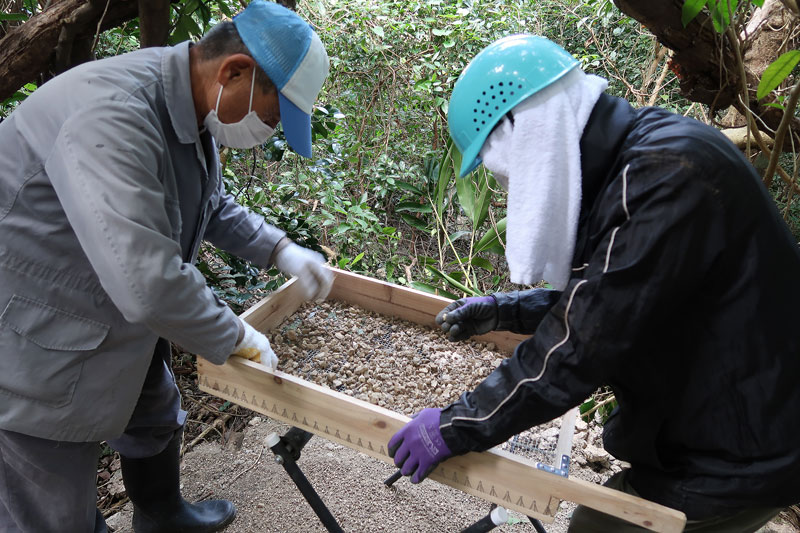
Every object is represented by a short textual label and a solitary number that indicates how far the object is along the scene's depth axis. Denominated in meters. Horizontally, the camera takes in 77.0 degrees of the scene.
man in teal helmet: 0.89
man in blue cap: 1.03
